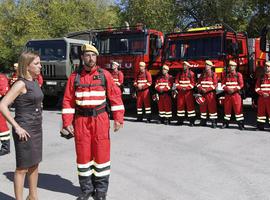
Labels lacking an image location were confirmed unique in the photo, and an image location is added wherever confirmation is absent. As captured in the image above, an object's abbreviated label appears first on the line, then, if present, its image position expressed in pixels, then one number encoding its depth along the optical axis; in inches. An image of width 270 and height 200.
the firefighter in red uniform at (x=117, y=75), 473.9
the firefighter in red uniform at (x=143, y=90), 458.3
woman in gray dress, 171.5
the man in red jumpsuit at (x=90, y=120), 190.1
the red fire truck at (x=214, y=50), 453.8
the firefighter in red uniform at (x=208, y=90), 416.2
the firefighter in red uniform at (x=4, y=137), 298.8
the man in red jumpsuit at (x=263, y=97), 390.9
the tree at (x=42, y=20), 1151.6
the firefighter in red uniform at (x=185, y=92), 430.0
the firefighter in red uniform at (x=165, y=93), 447.5
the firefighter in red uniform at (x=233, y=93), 401.7
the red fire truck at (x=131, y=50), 507.2
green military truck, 584.7
